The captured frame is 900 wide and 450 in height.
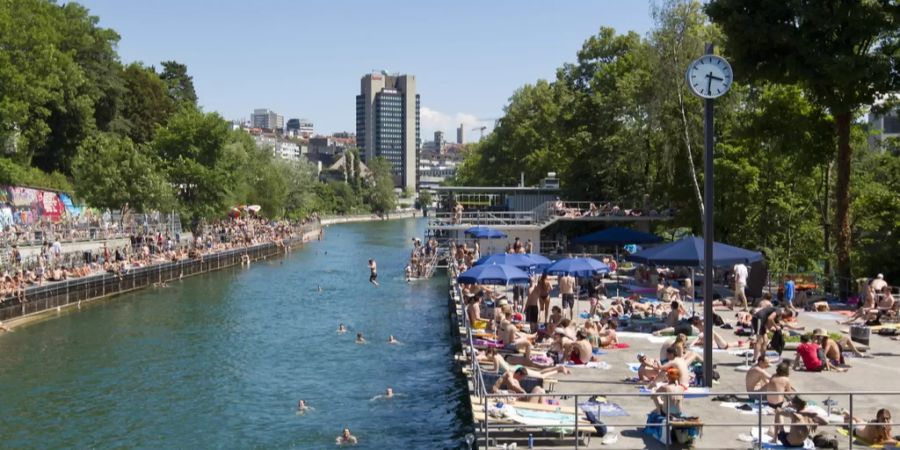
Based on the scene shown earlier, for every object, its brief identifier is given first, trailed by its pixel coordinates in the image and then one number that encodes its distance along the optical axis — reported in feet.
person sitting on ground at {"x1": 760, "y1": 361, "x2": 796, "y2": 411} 45.55
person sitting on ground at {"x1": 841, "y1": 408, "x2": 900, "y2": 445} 40.99
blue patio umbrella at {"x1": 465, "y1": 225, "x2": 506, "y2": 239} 159.63
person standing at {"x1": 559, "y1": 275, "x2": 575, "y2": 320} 86.22
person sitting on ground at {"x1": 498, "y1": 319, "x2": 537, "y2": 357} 66.18
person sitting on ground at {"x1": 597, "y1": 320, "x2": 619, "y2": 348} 67.72
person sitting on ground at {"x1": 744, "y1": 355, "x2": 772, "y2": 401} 48.42
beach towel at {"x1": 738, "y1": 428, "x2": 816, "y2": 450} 39.83
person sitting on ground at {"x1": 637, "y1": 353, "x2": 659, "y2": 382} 53.88
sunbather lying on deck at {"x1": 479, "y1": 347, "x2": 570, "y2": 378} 56.40
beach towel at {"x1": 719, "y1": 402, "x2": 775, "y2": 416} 46.51
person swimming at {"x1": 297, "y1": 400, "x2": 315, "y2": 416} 75.46
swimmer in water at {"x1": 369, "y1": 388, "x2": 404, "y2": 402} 80.43
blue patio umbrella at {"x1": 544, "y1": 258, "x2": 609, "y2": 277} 87.51
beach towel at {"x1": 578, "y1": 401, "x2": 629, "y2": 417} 46.83
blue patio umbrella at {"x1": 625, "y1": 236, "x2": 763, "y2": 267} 75.87
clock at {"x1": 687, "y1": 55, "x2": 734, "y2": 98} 51.19
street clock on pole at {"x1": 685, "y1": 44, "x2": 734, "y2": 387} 50.65
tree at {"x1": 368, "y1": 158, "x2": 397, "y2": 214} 639.76
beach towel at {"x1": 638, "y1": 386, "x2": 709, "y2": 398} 49.68
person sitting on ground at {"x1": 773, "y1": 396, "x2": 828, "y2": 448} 39.86
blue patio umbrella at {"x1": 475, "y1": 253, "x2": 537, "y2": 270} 92.58
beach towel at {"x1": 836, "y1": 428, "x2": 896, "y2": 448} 41.14
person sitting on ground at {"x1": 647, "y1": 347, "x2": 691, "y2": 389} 50.08
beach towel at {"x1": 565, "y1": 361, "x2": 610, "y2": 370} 60.54
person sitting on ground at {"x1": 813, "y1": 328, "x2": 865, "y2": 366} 58.34
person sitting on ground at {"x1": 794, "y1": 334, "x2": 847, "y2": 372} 57.26
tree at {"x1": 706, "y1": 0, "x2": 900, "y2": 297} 89.45
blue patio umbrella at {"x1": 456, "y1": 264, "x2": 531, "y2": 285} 85.56
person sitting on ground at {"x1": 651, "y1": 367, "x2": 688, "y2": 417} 42.22
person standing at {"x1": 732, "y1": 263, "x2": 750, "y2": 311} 87.86
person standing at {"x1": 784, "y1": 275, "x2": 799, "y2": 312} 88.43
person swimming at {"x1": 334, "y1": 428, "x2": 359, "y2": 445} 65.77
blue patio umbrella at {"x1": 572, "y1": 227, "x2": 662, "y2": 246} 118.83
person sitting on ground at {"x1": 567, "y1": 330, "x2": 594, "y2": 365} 61.41
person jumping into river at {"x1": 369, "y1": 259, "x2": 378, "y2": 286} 178.91
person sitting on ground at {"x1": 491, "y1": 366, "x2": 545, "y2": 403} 52.37
